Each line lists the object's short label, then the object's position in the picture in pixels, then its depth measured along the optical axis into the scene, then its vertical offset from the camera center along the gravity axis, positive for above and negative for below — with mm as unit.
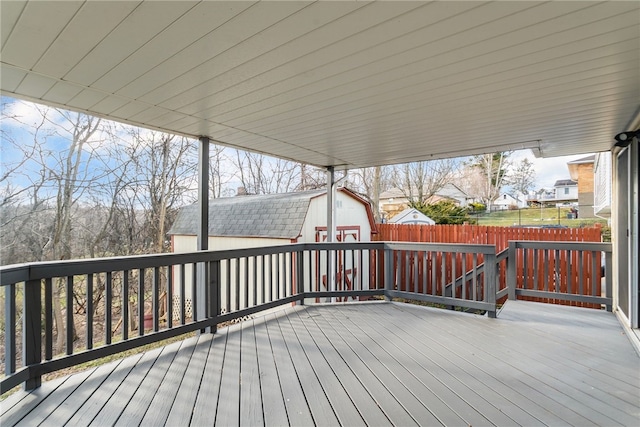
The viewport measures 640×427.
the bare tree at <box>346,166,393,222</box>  13680 +1229
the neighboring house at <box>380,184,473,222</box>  15880 +690
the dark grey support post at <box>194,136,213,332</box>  3498 +164
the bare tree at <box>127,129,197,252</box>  7438 +892
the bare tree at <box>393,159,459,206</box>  15438 +1616
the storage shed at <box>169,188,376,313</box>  7000 -242
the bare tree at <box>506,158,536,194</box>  18859 +2021
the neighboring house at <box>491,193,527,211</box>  18516 +538
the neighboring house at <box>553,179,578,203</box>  24294 +1554
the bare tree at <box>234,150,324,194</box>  11484 +1425
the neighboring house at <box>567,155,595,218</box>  13469 +1085
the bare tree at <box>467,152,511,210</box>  17906 +2057
